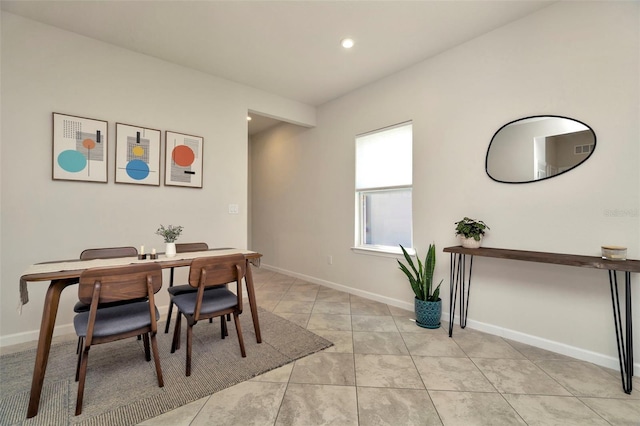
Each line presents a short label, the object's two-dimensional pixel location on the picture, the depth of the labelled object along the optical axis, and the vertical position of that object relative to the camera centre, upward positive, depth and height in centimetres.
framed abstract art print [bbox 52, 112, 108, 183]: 256 +68
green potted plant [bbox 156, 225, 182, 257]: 231 -21
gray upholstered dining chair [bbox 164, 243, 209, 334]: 239 -60
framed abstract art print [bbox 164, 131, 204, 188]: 317 +69
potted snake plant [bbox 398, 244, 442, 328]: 272 -83
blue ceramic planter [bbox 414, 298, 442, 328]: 272 -98
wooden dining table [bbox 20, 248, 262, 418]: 154 -43
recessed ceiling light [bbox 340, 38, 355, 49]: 273 +179
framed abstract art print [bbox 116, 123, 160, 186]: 287 +69
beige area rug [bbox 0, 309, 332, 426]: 155 -111
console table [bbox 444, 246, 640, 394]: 175 -34
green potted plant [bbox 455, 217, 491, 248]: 252 -15
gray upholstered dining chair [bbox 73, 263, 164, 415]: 155 -56
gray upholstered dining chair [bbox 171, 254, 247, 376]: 194 -65
